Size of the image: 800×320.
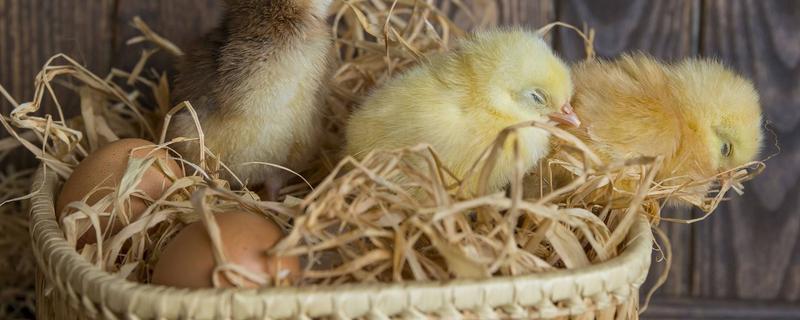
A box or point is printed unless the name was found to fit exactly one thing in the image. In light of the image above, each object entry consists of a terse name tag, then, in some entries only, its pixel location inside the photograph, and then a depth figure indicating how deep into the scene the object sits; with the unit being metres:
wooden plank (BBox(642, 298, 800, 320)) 0.89
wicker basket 0.59
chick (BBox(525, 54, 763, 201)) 0.69
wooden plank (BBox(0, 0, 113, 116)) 0.84
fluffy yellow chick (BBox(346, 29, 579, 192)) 0.67
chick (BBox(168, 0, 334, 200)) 0.70
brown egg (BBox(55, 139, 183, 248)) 0.68
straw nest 0.61
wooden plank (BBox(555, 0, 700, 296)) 0.86
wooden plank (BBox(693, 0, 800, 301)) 0.86
